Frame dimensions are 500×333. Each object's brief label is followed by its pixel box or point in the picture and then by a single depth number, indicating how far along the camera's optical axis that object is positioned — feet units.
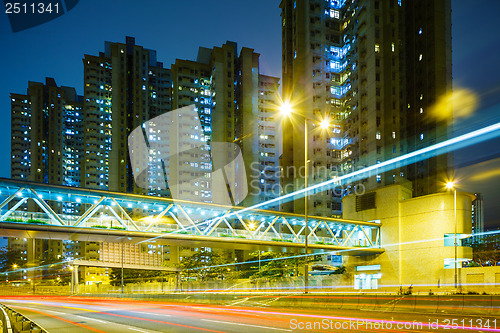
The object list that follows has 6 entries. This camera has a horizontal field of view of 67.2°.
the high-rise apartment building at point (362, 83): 239.50
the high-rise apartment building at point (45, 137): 544.21
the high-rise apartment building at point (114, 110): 444.96
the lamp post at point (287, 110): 72.23
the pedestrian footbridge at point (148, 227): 95.55
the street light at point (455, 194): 114.55
